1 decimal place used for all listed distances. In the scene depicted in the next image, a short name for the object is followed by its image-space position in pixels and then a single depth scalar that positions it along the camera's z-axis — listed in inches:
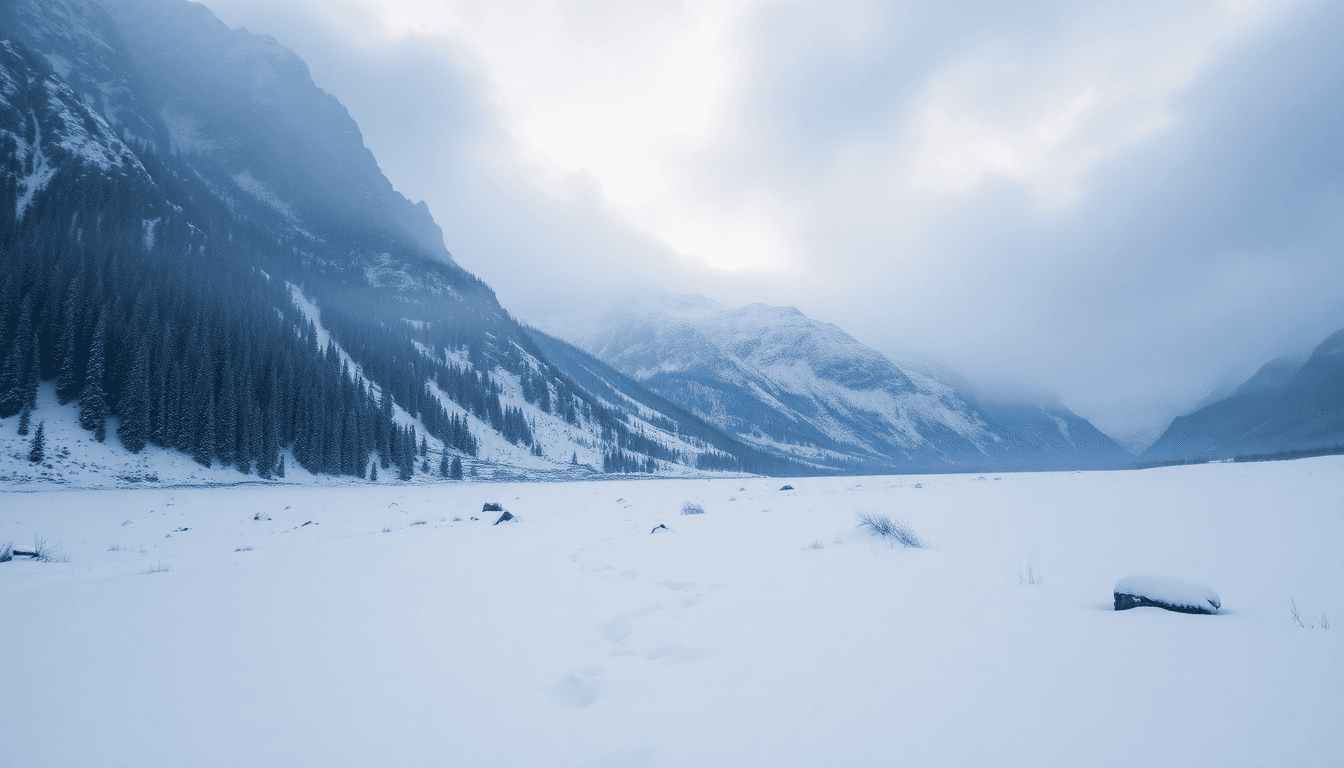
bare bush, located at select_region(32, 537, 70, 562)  448.6
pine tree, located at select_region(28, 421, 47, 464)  1351.6
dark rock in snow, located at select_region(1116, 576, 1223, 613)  200.1
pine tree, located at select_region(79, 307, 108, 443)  1566.2
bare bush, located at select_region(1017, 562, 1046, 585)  269.1
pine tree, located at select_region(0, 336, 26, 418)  1446.9
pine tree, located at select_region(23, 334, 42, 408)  1489.9
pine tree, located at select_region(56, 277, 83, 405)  1605.6
